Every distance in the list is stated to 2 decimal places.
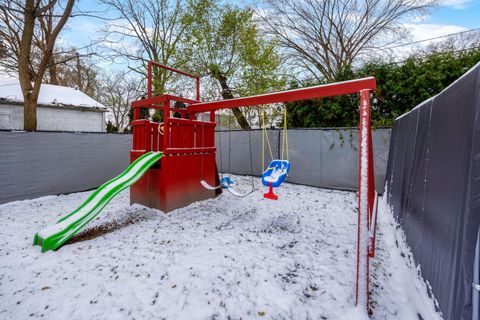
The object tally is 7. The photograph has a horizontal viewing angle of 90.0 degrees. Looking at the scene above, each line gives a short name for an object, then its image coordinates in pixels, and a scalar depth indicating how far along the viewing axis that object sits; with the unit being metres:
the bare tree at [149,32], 11.58
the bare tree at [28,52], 6.47
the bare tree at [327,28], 14.10
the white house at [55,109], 9.91
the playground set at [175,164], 3.09
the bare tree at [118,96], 21.20
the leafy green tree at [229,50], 10.75
